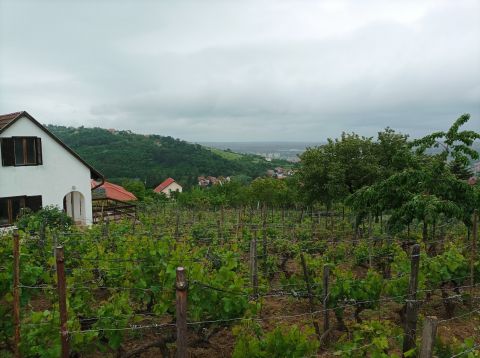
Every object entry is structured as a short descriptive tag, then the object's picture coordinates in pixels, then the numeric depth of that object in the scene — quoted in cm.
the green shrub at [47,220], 1117
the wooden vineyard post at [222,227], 1177
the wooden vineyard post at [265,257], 809
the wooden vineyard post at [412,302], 411
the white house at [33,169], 1452
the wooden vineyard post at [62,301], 345
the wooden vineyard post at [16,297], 404
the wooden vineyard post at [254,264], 597
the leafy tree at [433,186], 795
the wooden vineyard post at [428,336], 289
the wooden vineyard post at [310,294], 541
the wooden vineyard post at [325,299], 516
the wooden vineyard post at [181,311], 299
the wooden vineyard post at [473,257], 635
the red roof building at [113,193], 2739
